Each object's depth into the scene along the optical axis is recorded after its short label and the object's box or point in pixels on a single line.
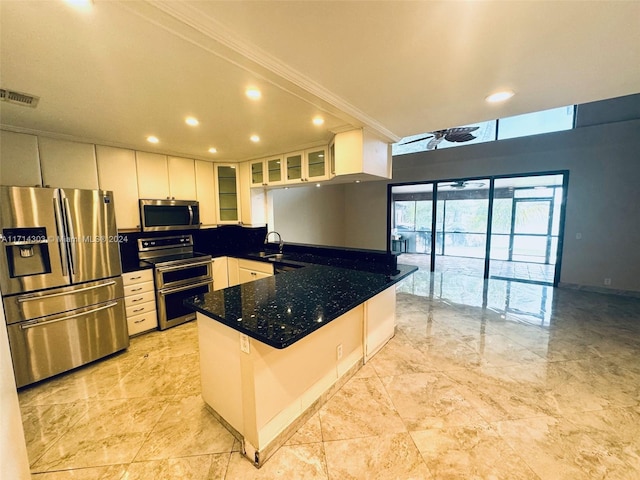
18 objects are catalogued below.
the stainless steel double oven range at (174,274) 3.16
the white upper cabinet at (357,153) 2.57
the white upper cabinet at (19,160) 2.36
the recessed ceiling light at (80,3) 1.05
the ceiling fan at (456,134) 4.28
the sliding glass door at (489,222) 5.16
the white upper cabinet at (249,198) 4.11
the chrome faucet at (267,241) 4.06
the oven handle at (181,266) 3.12
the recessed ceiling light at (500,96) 2.00
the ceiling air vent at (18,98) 1.79
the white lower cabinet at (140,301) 2.93
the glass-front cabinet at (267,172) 3.68
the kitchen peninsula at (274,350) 1.47
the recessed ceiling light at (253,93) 1.80
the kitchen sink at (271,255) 3.64
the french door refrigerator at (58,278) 2.07
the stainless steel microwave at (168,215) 3.29
